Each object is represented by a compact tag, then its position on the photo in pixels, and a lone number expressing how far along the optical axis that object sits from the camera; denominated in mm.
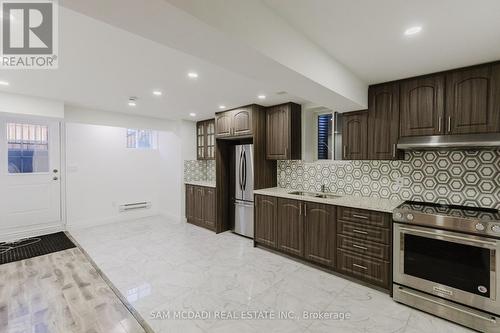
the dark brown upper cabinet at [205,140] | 5113
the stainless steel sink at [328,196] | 3336
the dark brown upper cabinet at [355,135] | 3004
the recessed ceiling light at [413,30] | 1685
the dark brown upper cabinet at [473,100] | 2209
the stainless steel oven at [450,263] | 1987
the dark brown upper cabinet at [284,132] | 3713
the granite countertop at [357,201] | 2579
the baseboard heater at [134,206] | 5488
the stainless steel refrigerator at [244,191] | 4188
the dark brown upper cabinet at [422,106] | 2486
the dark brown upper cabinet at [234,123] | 3963
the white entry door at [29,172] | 4082
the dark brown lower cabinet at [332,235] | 2553
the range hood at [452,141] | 2162
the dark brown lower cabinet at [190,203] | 5184
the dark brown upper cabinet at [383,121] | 2770
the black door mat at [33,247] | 3418
